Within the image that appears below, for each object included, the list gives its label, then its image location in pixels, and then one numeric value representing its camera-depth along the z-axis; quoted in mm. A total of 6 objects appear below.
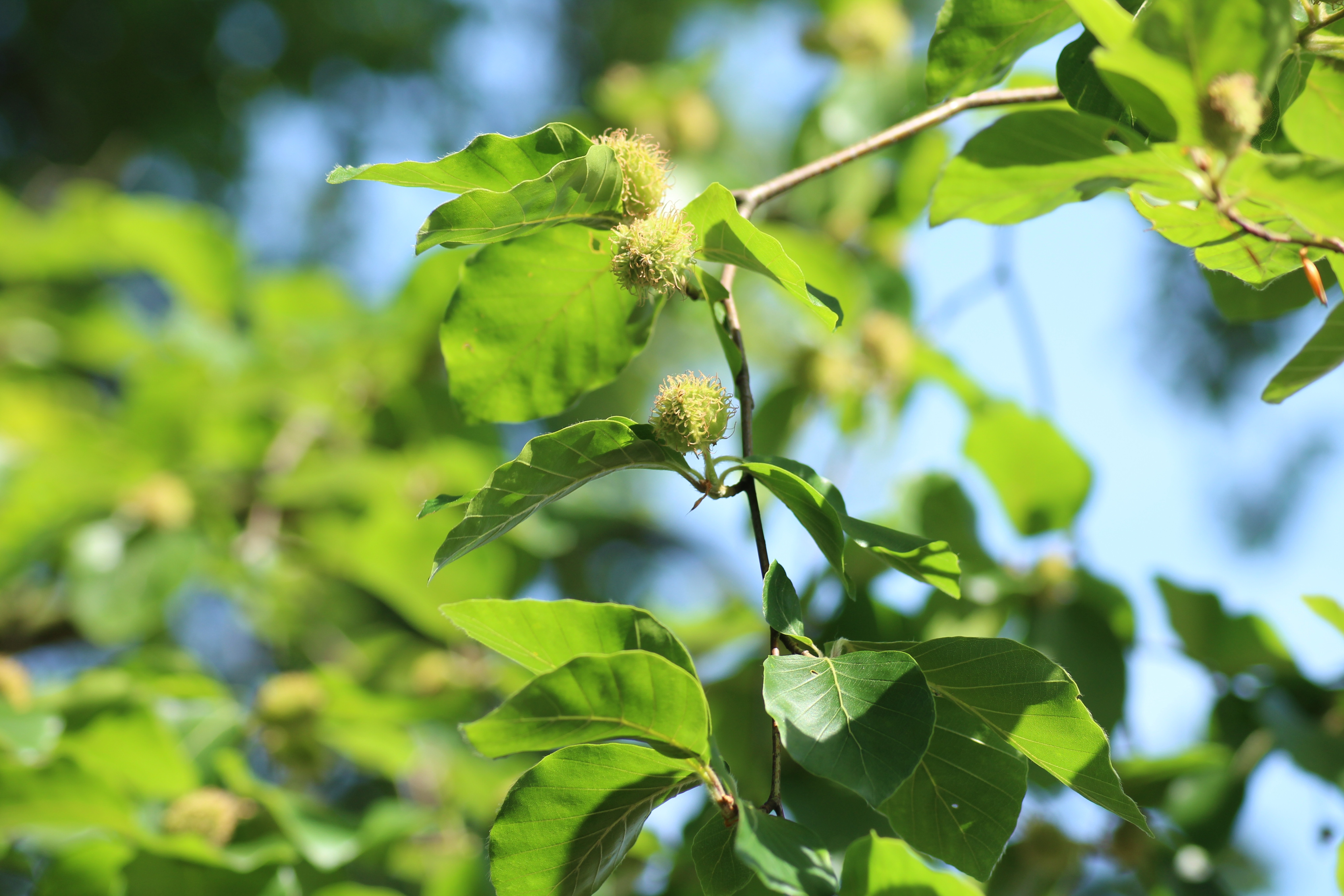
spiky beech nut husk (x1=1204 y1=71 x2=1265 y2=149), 1136
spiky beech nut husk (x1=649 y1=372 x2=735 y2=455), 1190
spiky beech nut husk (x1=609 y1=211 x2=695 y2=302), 1203
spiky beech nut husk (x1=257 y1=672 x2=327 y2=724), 1790
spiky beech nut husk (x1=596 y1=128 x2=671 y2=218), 1213
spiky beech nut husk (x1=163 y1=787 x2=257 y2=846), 1377
